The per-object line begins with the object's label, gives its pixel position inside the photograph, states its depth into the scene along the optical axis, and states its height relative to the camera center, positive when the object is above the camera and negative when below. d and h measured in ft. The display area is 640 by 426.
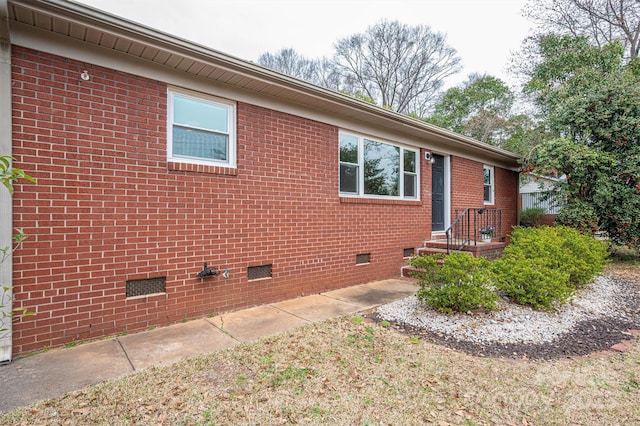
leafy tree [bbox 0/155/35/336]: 9.93 -2.38
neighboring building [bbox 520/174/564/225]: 31.95 +2.33
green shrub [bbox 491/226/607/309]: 14.89 -2.56
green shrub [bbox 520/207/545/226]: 41.93 -0.32
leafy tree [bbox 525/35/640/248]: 27.37 +4.73
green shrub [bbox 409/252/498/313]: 13.99 -2.96
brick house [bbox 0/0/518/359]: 10.67 +1.49
